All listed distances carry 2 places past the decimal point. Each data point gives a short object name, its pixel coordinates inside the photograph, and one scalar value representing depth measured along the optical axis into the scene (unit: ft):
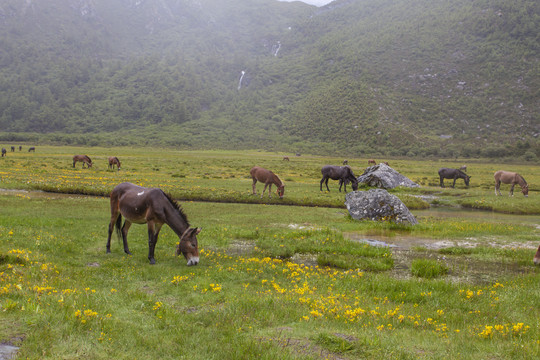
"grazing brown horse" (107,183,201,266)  39.45
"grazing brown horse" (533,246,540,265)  43.78
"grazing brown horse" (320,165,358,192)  127.44
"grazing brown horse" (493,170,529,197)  126.93
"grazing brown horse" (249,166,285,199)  107.34
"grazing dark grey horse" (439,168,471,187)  156.25
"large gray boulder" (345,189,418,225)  74.95
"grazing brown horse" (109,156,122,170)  157.17
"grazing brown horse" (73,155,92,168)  163.65
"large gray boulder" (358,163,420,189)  136.36
